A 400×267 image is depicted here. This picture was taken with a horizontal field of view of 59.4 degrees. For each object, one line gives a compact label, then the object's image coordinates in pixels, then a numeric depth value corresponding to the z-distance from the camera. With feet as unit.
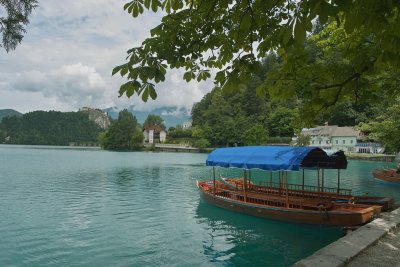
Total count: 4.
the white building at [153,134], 568.90
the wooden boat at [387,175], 114.83
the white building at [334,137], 335.88
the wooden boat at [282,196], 52.80
